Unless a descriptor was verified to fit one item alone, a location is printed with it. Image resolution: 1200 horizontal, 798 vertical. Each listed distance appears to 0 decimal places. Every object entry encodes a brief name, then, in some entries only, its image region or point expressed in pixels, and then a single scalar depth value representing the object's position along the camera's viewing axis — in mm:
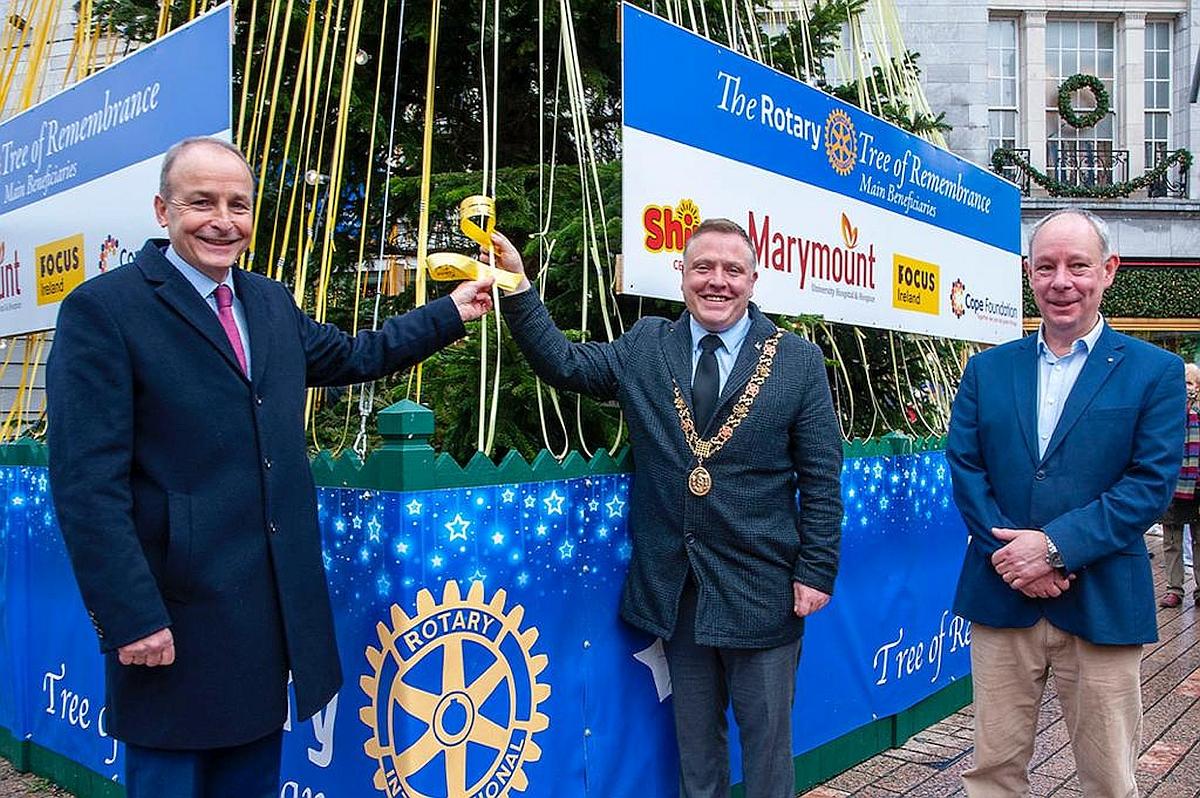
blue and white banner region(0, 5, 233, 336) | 3131
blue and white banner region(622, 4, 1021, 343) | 3082
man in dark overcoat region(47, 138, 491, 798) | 2023
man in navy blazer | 2699
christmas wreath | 19297
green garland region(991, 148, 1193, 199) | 19391
